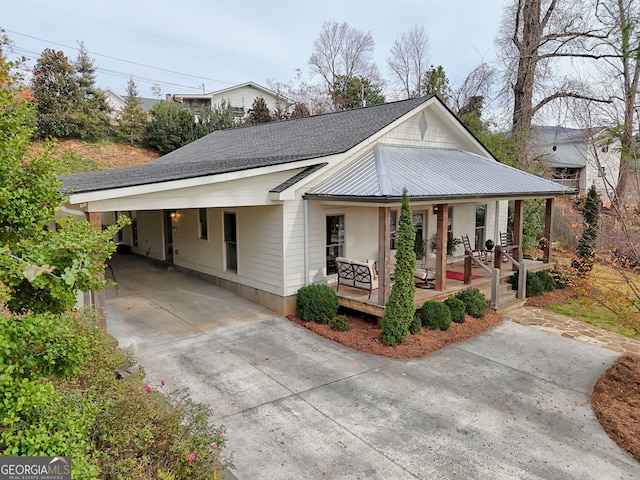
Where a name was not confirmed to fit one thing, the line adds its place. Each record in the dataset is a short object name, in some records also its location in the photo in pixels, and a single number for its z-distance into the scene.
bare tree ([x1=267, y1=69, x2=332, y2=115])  38.50
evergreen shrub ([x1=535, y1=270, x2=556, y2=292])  13.22
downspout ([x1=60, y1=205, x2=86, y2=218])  7.73
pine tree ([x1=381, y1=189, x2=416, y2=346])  8.49
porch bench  9.91
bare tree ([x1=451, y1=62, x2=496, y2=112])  26.56
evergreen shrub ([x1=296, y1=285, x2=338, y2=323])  9.79
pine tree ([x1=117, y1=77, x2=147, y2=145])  29.19
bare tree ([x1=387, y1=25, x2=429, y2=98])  38.69
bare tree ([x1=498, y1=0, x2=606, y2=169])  20.64
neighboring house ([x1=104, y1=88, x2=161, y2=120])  47.32
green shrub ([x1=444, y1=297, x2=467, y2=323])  9.92
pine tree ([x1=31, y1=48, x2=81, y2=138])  25.56
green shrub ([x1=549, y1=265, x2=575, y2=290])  12.61
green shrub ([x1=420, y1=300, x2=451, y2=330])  9.44
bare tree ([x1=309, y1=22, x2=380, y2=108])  42.84
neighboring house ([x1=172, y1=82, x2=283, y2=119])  40.91
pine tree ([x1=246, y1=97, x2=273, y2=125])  32.66
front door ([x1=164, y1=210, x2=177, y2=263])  15.55
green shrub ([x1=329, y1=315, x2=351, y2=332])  9.39
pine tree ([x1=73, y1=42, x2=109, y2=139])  26.91
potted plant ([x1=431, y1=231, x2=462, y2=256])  14.27
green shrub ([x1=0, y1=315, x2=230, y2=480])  2.66
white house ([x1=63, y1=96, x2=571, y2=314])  9.09
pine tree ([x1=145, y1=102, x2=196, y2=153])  29.28
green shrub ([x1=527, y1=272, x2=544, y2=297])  12.64
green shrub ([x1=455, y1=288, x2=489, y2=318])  10.38
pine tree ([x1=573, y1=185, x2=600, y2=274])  12.44
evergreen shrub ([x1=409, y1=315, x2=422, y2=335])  9.05
